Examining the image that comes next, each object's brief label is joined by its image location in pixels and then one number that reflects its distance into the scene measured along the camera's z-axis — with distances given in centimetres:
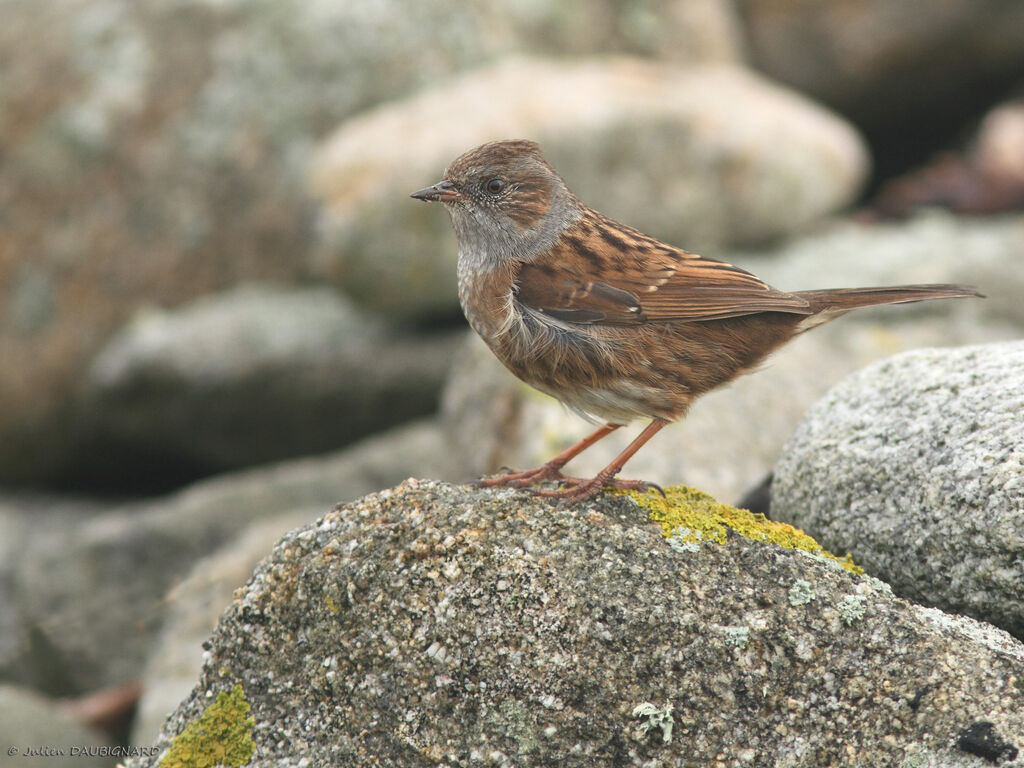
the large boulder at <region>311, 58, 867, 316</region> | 1580
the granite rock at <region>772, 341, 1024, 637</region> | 655
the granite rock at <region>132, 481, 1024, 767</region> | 607
